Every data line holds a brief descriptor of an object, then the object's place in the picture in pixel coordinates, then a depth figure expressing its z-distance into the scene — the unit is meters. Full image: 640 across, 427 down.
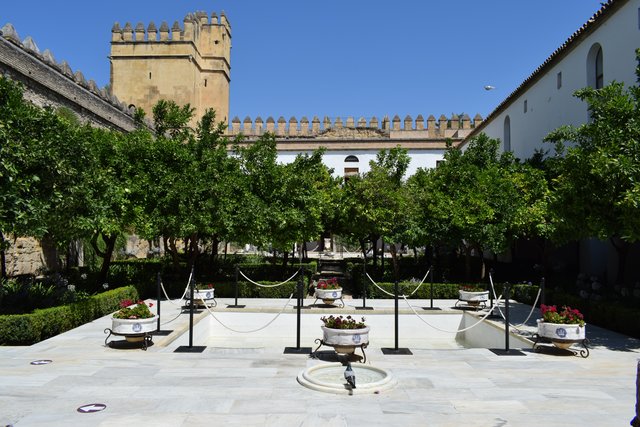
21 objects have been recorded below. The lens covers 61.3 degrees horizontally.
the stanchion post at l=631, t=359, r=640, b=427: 3.63
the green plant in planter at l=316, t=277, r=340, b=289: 15.55
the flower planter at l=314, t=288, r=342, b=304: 15.22
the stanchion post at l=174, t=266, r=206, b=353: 9.18
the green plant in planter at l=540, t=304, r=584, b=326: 9.18
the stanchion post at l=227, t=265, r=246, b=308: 14.74
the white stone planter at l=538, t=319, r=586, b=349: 9.02
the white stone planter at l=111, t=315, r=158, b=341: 9.20
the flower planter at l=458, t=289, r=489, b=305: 14.88
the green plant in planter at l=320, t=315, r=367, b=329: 8.88
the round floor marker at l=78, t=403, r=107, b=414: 5.77
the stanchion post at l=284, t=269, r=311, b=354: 9.28
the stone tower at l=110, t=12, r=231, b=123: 39.16
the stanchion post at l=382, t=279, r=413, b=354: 9.45
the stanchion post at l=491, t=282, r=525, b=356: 9.27
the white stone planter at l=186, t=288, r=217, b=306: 14.27
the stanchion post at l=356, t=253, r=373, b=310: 14.75
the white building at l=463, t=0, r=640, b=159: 14.46
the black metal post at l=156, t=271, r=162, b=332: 10.33
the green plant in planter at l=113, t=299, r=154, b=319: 9.38
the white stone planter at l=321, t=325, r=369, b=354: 8.64
